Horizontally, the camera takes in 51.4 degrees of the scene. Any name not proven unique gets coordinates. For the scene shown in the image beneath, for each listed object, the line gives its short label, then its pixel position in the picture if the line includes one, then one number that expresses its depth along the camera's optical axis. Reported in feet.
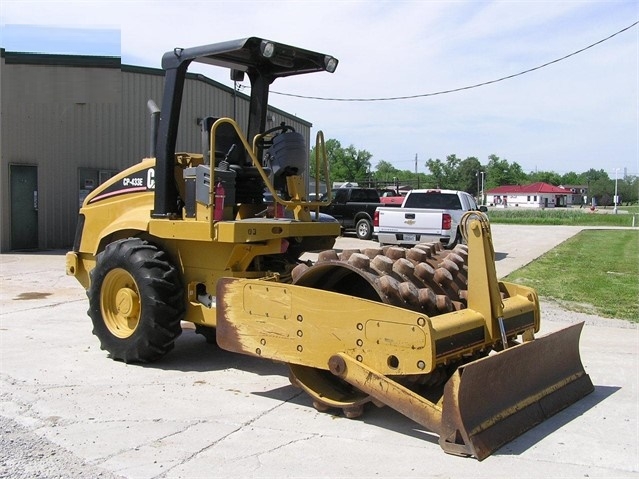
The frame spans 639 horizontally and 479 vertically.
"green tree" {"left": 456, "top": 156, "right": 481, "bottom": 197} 360.28
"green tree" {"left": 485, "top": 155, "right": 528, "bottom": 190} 452.76
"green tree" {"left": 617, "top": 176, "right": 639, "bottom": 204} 454.40
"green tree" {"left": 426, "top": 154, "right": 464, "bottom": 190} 357.98
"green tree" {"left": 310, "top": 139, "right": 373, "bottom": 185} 310.45
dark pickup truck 81.41
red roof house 389.19
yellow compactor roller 14.65
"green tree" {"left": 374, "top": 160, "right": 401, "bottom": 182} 400.88
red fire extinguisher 19.60
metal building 54.39
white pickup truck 51.93
